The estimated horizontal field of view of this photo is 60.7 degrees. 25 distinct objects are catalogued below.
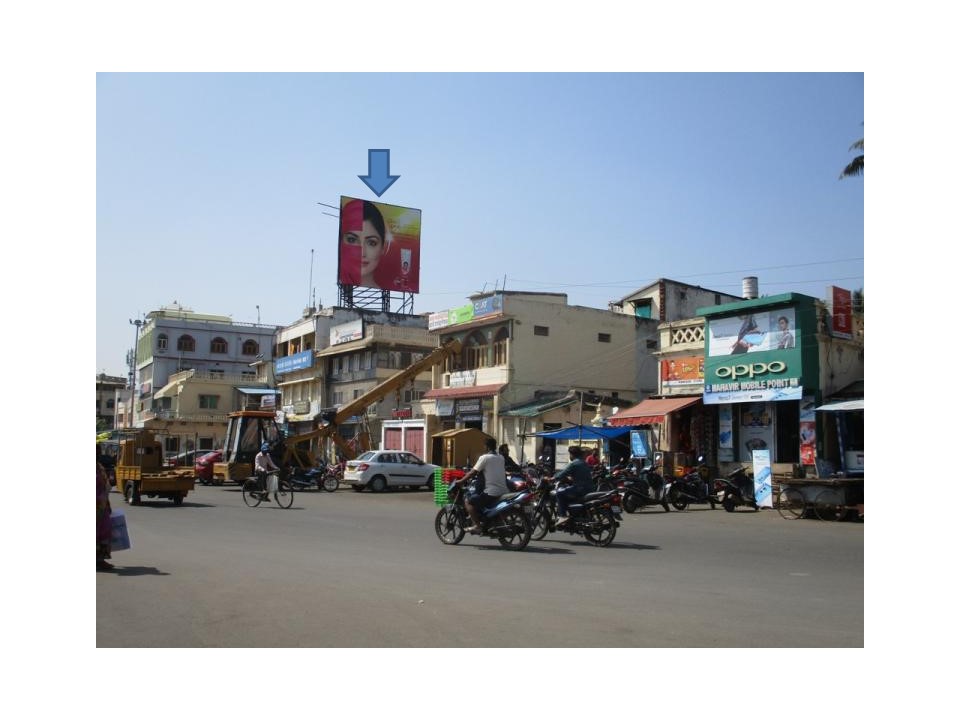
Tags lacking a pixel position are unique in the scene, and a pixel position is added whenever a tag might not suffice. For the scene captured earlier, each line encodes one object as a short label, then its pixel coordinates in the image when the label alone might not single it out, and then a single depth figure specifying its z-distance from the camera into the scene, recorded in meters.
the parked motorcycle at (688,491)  21.62
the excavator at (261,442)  30.89
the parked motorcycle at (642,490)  20.92
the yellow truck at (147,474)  22.03
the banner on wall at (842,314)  23.91
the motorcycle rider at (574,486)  13.41
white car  30.80
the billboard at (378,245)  46.88
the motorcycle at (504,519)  12.41
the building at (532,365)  34.41
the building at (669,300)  39.09
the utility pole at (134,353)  70.07
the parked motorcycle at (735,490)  21.39
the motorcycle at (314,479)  30.88
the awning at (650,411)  26.16
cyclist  21.73
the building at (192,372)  65.69
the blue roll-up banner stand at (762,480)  20.93
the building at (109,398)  96.94
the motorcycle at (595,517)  13.21
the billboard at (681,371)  27.08
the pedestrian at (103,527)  9.25
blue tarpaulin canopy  26.03
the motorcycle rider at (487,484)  12.50
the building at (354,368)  42.59
